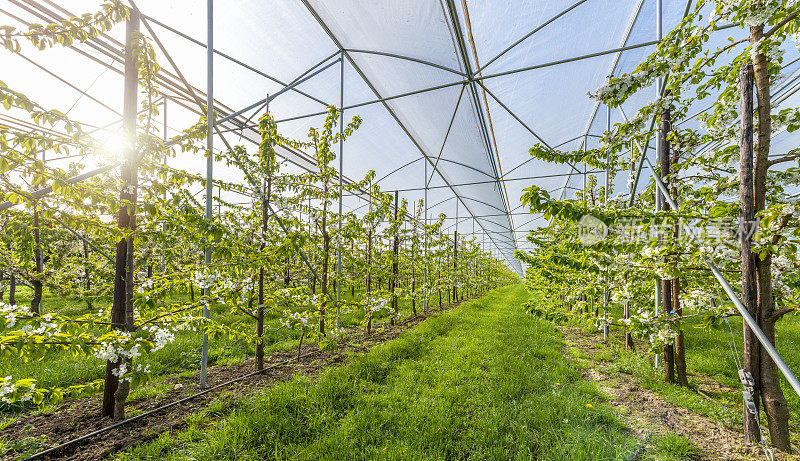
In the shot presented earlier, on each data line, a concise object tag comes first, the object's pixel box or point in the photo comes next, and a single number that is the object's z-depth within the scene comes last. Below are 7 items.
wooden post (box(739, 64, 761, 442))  2.01
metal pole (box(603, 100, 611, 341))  5.82
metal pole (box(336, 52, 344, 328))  5.01
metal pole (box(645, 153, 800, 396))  1.56
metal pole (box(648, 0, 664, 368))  3.48
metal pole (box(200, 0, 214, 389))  3.33
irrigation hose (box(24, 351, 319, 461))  2.36
